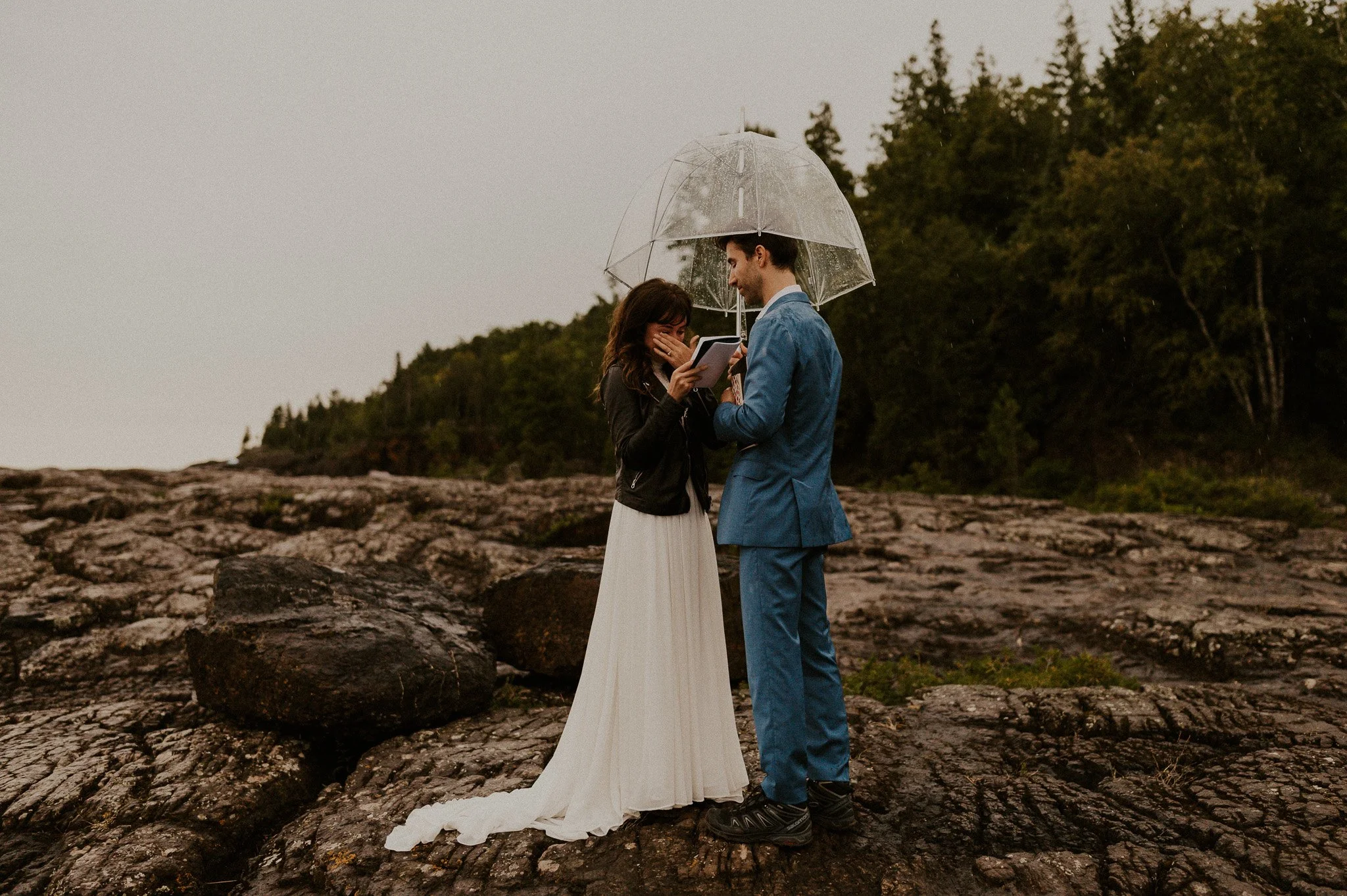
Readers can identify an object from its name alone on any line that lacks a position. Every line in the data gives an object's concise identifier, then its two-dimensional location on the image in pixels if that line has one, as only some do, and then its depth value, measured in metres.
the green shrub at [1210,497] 17.83
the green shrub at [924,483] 28.86
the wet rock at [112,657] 6.82
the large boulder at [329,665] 5.15
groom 3.54
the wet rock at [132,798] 3.85
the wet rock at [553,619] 6.51
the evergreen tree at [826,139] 41.31
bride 3.82
